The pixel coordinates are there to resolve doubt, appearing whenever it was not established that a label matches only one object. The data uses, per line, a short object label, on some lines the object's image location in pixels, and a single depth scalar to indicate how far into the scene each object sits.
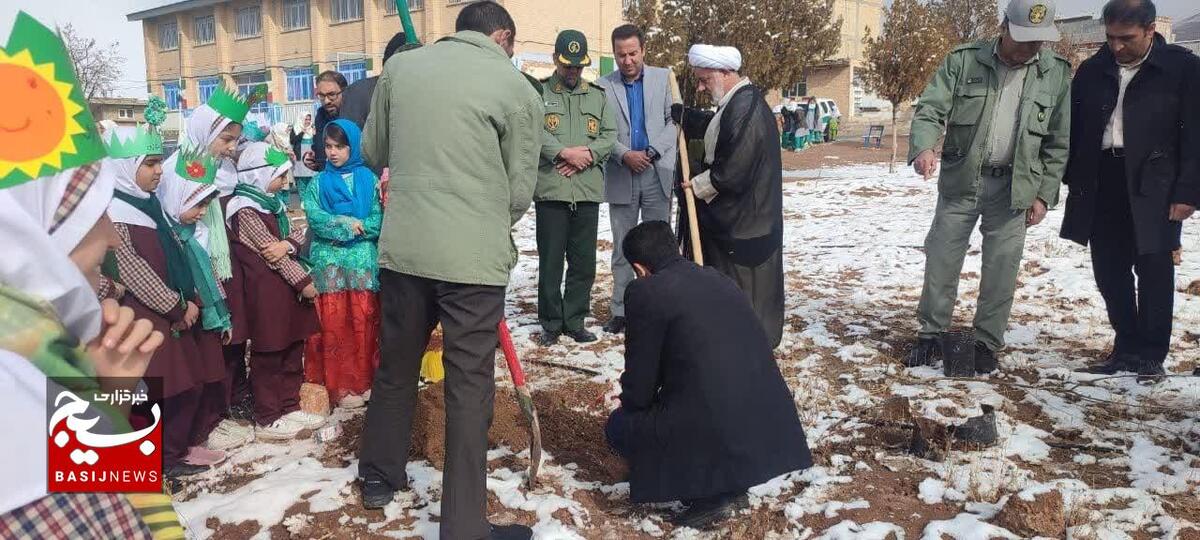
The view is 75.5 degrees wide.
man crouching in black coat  2.72
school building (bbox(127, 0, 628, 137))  30.92
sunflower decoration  1.14
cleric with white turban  4.10
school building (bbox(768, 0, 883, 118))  39.25
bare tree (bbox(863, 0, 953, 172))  19.42
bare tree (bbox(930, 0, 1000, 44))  28.31
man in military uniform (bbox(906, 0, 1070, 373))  4.18
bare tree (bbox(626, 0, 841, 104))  19.58
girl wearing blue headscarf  3.84
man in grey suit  5.21
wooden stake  4.12
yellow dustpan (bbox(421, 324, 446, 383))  4.30
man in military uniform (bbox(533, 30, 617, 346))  4.97
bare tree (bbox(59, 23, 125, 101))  28.80
